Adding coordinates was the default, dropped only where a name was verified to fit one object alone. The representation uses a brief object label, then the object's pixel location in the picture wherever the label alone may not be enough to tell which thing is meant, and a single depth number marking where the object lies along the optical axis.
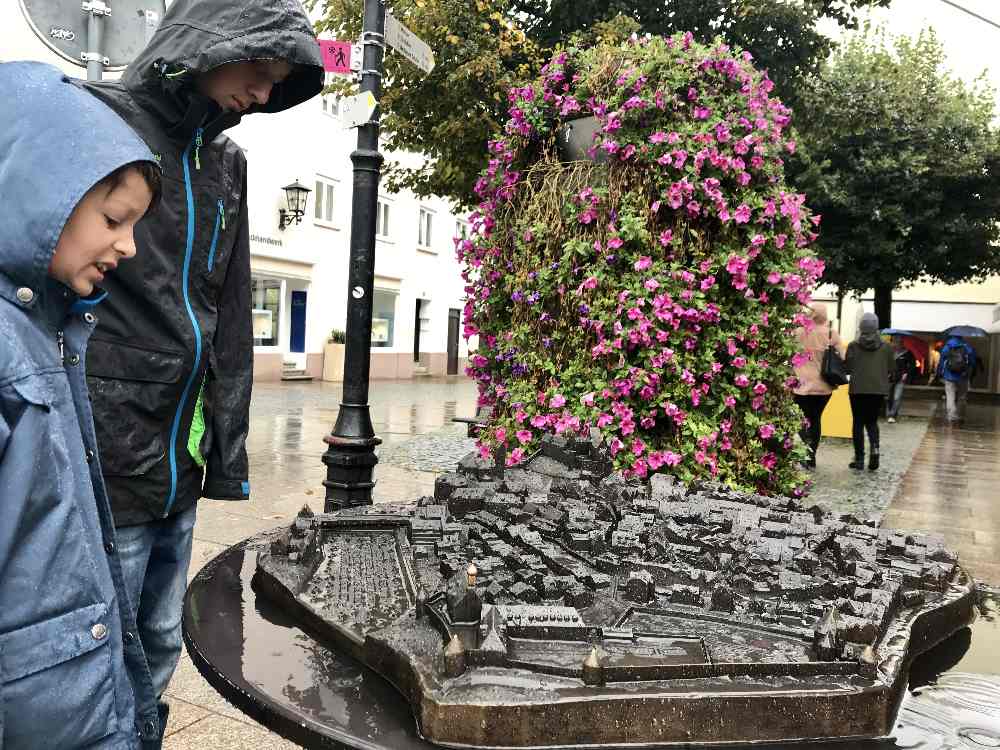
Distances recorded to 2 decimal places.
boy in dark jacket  1.70
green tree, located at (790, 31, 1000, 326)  17.86
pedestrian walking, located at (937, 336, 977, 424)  16.11
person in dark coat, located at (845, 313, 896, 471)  9.24
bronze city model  1.46
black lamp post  4.51
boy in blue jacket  1.11
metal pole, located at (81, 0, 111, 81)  3.25
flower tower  4.11
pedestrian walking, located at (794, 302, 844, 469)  8.71
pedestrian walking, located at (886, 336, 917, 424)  16.05
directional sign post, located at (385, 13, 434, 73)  4.64
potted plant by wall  19.73
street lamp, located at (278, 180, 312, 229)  17.77
